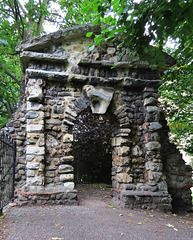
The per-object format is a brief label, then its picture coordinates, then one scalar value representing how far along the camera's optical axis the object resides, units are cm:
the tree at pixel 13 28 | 819
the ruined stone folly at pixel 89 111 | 527
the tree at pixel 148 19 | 261
